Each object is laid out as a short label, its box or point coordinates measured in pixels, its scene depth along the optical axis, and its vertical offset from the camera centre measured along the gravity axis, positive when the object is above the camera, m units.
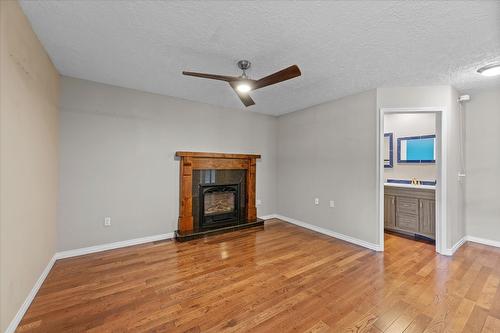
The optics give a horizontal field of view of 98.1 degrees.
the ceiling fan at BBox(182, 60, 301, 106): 2.03 +0.89
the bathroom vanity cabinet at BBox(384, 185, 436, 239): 3.60 -0.74
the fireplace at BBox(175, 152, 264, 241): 3.86 -0.51
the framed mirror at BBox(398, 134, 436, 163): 4.20 +0.40
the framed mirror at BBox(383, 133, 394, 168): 4.83 +0.41
